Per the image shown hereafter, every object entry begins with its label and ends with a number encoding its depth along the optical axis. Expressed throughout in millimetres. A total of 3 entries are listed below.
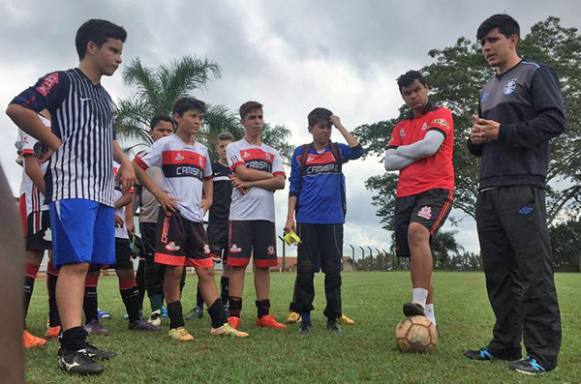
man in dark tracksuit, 3408
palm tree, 23648
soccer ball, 3836
